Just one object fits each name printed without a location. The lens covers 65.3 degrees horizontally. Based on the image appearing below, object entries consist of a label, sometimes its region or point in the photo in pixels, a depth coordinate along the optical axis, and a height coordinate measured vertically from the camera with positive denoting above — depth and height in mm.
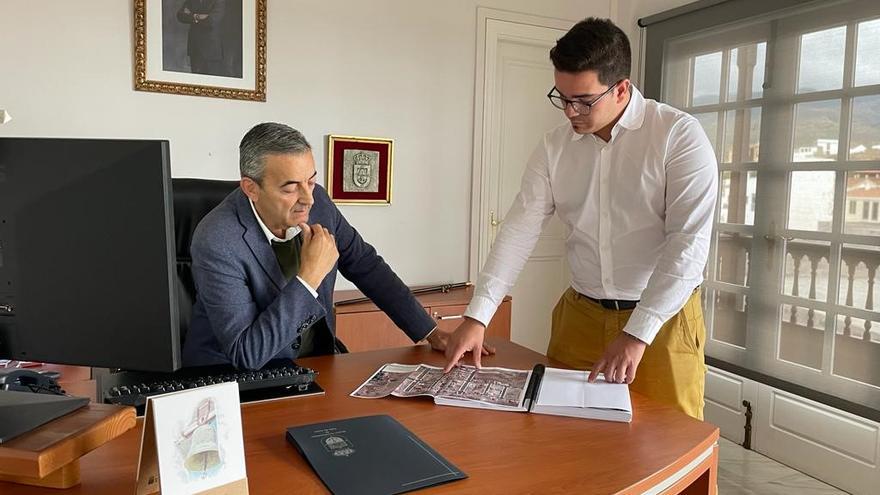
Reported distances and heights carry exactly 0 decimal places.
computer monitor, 928 -85
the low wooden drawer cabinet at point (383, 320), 2938 -552
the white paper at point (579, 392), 1365 -396
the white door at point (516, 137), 3791 +356
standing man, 1630 -57
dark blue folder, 1004 -411
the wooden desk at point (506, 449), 1031 -422
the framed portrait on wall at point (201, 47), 2932 +633
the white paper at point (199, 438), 870 -324
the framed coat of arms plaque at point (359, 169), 3369 +130
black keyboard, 1295 -382
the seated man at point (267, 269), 1542 -182
